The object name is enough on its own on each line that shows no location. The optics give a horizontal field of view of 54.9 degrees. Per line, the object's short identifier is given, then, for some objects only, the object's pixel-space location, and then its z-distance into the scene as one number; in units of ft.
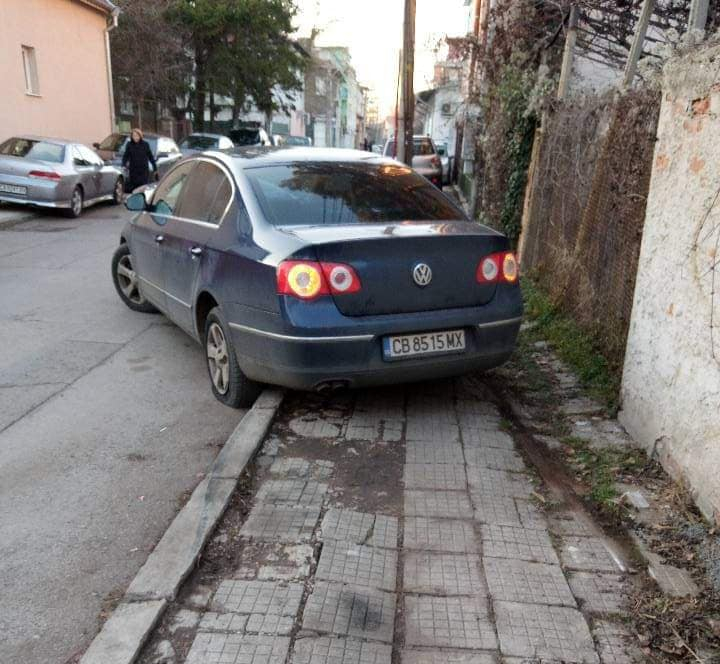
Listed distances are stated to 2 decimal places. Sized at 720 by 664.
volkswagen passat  12.86
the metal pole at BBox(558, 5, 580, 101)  27.91
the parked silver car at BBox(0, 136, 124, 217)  45.16
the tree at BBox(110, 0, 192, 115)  86.99
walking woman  50.80
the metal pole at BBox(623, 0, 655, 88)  20.71
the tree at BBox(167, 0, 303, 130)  97.55
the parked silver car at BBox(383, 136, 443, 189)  71.87
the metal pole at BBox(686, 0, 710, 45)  15.24
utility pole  38.93
